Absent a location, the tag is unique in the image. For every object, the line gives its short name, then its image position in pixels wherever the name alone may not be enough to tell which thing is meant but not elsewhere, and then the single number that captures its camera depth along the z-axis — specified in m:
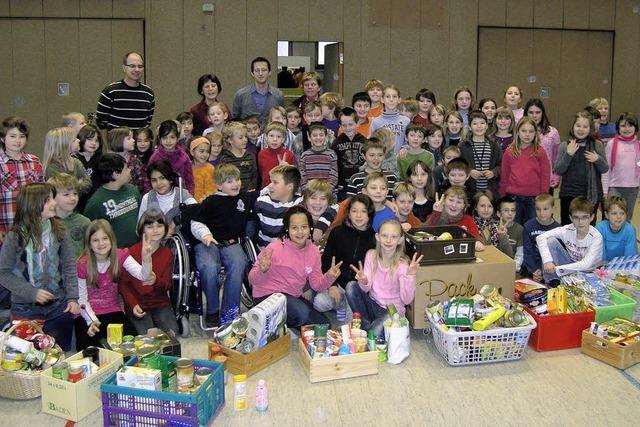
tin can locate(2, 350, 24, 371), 3.55
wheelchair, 4.40
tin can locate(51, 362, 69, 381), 3.44
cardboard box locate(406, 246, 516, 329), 4.37
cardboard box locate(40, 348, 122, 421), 3.36
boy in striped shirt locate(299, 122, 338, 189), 5.55
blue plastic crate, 3.18
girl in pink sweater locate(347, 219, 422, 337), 4.24
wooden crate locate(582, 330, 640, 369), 3.94
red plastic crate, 4.21
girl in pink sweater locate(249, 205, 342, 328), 4.36
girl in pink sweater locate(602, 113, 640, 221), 6.16
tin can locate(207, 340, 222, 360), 3.92
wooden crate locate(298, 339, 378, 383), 3.77
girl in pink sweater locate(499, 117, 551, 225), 5.76
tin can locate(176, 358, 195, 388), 3.32
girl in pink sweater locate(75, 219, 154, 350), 4.14
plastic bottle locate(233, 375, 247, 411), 3.47
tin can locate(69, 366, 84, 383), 3.43
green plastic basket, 4.33
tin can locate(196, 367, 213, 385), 3.44
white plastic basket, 3.94
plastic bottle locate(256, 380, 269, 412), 3.47
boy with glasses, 4.89
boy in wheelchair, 4.55
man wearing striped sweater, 6.14
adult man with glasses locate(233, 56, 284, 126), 6.60
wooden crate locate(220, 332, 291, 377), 3.83
